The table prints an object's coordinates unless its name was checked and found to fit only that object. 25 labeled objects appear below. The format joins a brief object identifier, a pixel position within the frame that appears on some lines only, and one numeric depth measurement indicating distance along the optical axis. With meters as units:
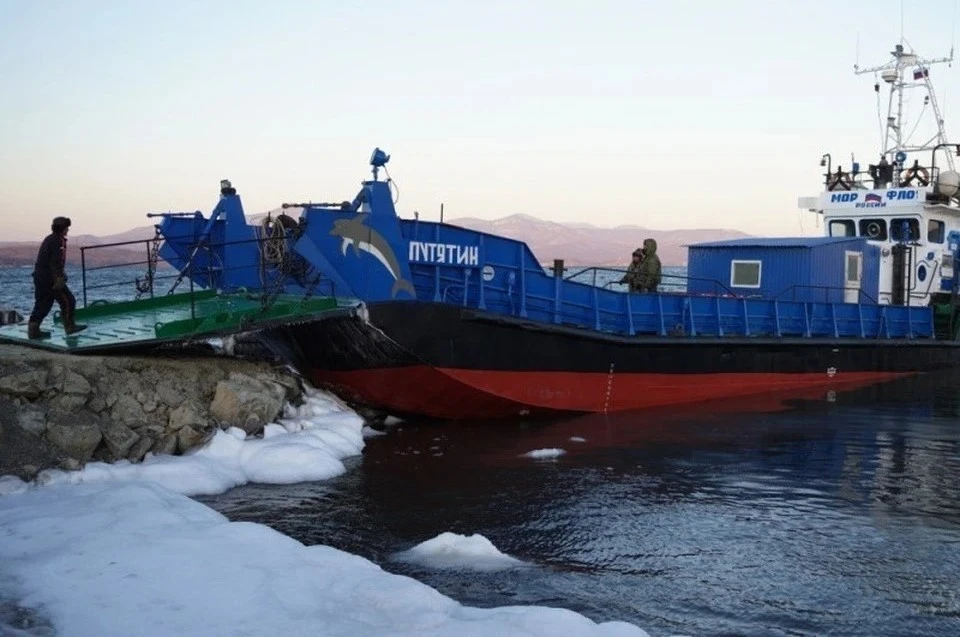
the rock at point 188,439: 9.66
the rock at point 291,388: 11.77
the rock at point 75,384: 9.12
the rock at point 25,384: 8.78
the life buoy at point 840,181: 20.88
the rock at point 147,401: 9.74
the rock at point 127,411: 9.38
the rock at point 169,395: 9.95
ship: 11.80
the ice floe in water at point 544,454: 10.97
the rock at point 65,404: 8.97
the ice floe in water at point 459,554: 6.98
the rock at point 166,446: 9.47
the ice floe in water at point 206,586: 5.29
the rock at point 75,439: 8.65
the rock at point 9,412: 8.51
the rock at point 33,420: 8.59
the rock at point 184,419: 9.75
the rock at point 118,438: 9.01
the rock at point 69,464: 8.49
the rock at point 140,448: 9.16
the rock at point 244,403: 10.45
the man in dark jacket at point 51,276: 10.75
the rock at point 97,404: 9.27
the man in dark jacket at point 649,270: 15.63
